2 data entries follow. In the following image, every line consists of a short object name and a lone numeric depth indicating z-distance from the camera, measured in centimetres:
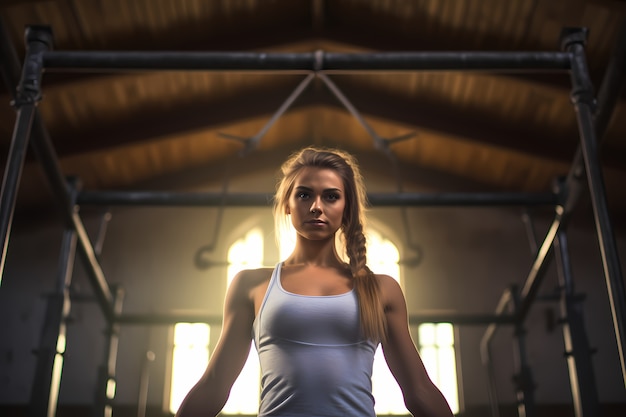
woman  123
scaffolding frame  335
